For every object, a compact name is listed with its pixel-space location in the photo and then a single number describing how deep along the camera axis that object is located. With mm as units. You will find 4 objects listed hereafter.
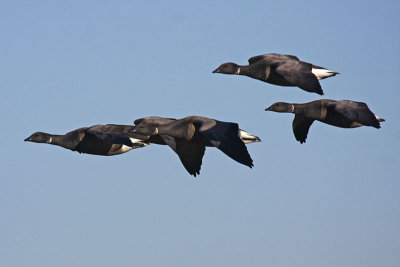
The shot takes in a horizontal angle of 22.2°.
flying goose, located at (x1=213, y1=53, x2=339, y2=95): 37875
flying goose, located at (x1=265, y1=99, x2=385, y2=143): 37375
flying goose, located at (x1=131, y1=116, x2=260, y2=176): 34688
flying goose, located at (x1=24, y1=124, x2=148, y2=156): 40031
